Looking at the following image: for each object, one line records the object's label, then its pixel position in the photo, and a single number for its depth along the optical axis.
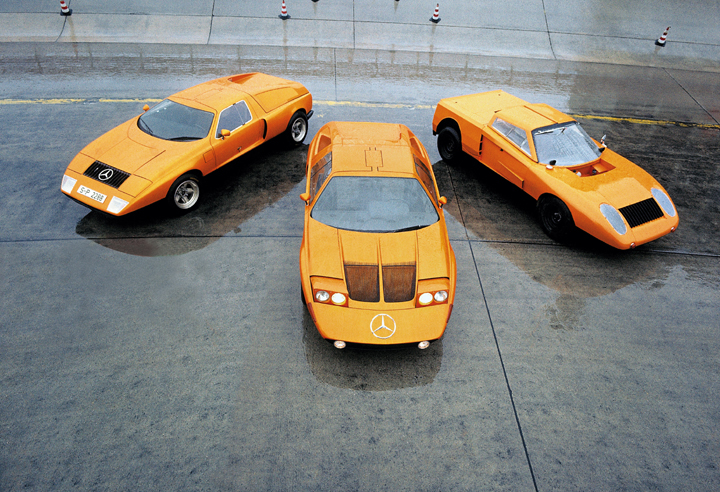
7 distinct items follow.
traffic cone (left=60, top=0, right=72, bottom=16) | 11.44
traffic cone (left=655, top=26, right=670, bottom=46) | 12.14
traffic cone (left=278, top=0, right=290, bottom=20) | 12.06
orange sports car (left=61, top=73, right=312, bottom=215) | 5.17
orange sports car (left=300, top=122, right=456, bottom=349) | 3.85
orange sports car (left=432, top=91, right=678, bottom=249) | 5.14
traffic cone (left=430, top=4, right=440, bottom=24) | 12.30
